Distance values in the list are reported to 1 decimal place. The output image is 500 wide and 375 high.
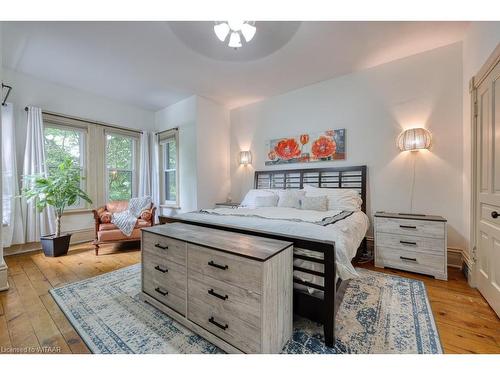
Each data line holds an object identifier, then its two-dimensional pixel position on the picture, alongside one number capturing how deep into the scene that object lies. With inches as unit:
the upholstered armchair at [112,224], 132.3
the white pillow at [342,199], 116.2
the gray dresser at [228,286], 48.8
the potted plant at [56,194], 125.1
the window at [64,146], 145.7
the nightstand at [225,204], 165.5
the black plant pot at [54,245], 125.3
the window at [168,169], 185.3
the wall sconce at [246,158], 176.1
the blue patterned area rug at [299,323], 55.1
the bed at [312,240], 55.0
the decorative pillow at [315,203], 114.1
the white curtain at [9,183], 122.1
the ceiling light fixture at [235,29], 75.0
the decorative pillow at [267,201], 129.7
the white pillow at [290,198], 124.3
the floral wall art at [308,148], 137.2
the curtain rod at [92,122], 140.9
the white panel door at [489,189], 69.0
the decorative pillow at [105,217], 139.9
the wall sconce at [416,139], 107.4
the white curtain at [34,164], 131.0
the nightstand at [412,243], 93.9
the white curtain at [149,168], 188.1
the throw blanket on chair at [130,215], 137.1
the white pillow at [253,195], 137.9
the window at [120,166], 174.1
